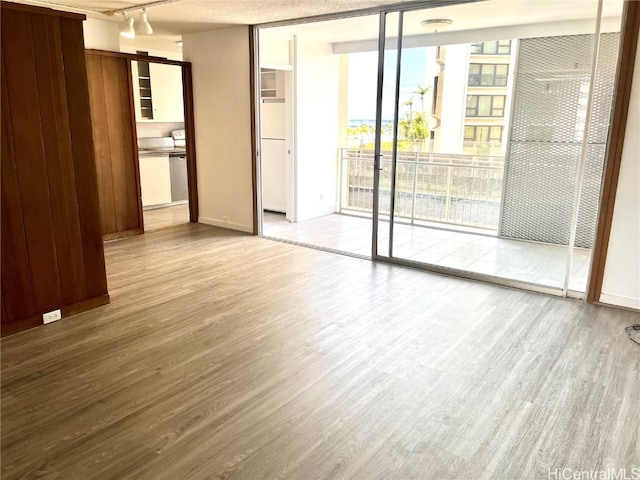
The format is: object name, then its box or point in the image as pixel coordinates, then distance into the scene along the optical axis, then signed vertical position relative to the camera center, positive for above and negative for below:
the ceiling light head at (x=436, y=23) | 4.77 +1.11
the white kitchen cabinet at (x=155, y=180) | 7.15 -0.75
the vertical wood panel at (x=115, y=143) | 5.30 -0.15
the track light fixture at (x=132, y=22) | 4.62 +1.07
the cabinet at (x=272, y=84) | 6.81 +0.68
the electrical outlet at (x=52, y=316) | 3.38 -1.31
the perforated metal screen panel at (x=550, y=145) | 4.04 -0.09
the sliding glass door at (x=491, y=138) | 4.36 -0.04
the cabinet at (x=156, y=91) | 7.36 +0.62
